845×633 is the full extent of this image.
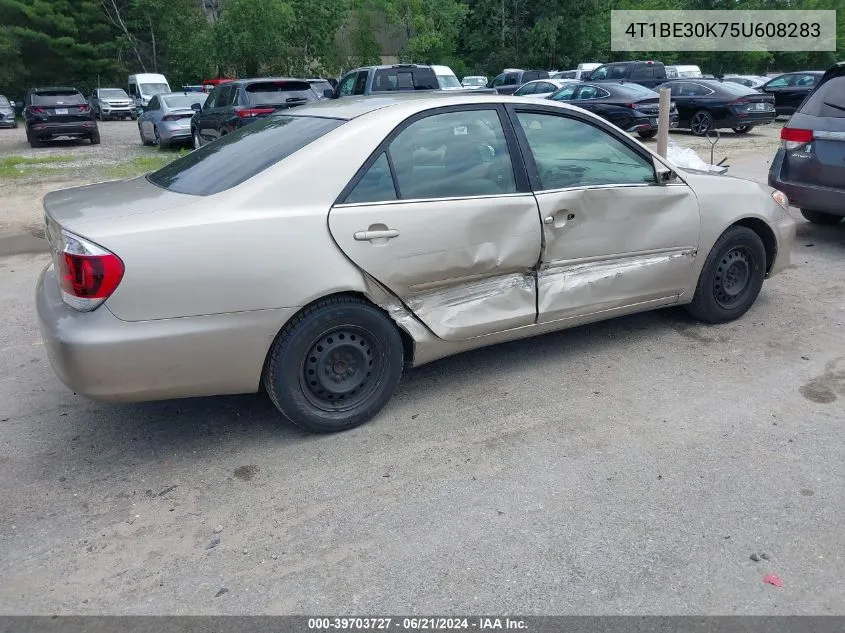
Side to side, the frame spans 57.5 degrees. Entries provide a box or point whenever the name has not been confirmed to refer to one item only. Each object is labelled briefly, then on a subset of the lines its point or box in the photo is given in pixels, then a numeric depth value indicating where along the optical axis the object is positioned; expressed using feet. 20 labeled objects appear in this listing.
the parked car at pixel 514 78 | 100.58
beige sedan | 11.23
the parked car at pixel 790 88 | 77.66
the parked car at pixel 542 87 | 78.28
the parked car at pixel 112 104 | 115.85
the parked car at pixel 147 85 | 115.14
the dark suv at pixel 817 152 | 22.91
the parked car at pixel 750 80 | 93.56
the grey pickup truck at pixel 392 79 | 54.60
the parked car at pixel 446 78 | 64.49
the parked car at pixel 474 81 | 103.81
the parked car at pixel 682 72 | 98.53
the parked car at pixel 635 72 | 84.48
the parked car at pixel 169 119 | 60.80
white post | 30.60
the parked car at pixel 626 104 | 58.23
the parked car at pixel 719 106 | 62.64
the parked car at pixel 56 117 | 68.54
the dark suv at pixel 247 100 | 47.11
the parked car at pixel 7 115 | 102.57
